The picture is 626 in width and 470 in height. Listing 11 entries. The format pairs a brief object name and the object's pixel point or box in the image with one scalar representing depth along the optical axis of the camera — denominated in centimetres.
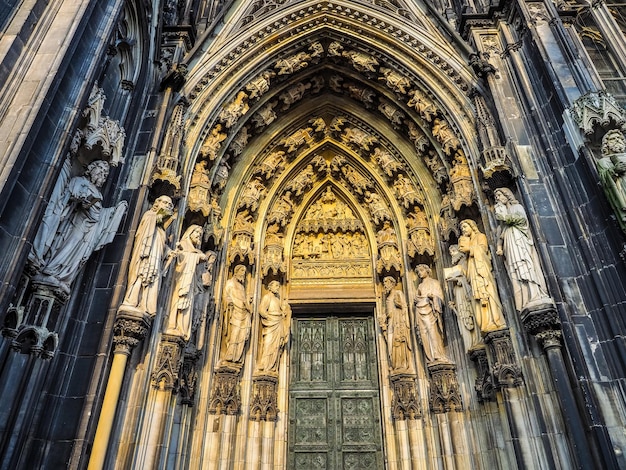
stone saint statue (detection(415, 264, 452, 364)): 695
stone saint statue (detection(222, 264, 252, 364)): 714
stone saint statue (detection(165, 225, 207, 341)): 580
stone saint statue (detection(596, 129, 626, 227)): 480
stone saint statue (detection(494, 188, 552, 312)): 523
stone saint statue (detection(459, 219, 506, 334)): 577
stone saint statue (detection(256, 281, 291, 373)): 750
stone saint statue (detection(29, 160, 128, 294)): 435
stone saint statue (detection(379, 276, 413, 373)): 734
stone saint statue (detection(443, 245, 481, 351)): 633
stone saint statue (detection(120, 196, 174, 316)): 526
